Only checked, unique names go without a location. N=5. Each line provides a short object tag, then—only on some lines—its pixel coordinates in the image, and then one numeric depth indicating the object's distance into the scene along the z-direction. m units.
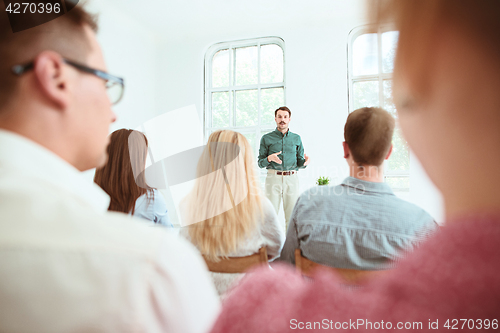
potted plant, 2.57
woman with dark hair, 1.00
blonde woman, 0.85
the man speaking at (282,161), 2.72
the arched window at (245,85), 3.39
